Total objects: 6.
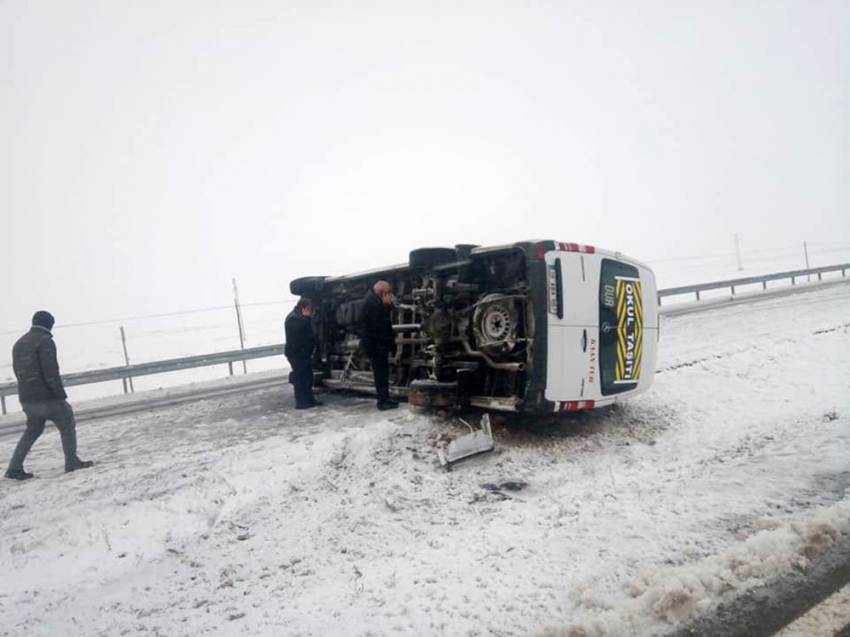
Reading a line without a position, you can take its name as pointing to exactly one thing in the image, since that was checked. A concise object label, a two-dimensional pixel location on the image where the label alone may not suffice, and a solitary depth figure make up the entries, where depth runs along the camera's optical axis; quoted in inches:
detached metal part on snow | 173.6
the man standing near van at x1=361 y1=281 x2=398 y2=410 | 231.8
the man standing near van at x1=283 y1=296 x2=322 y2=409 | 271.7
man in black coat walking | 194.4
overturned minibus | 182.4
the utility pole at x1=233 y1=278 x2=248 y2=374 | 569.1
